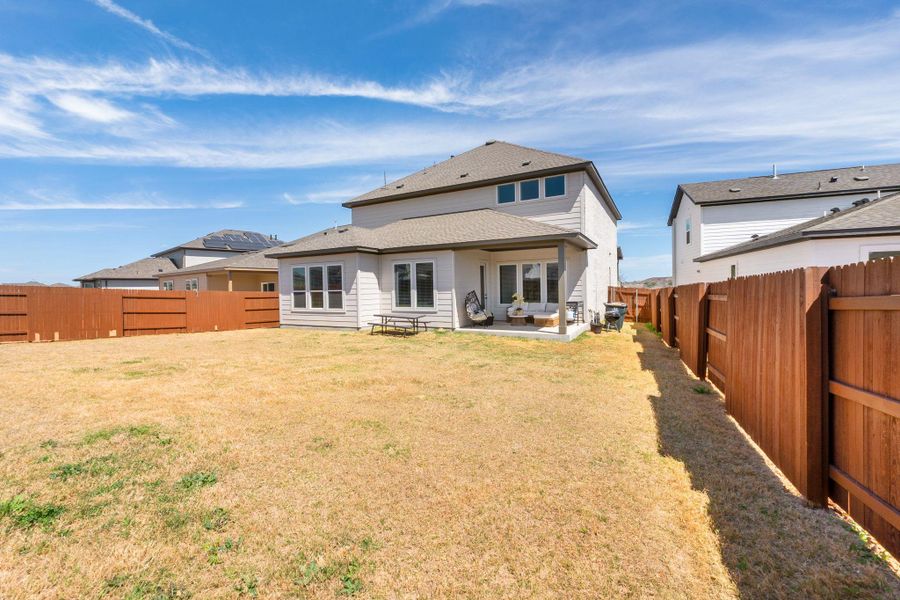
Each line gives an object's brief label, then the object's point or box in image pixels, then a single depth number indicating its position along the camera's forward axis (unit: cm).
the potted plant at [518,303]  1398
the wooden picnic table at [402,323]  1289
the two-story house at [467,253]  1311
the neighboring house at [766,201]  1589
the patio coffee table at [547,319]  1260
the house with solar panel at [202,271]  2191
